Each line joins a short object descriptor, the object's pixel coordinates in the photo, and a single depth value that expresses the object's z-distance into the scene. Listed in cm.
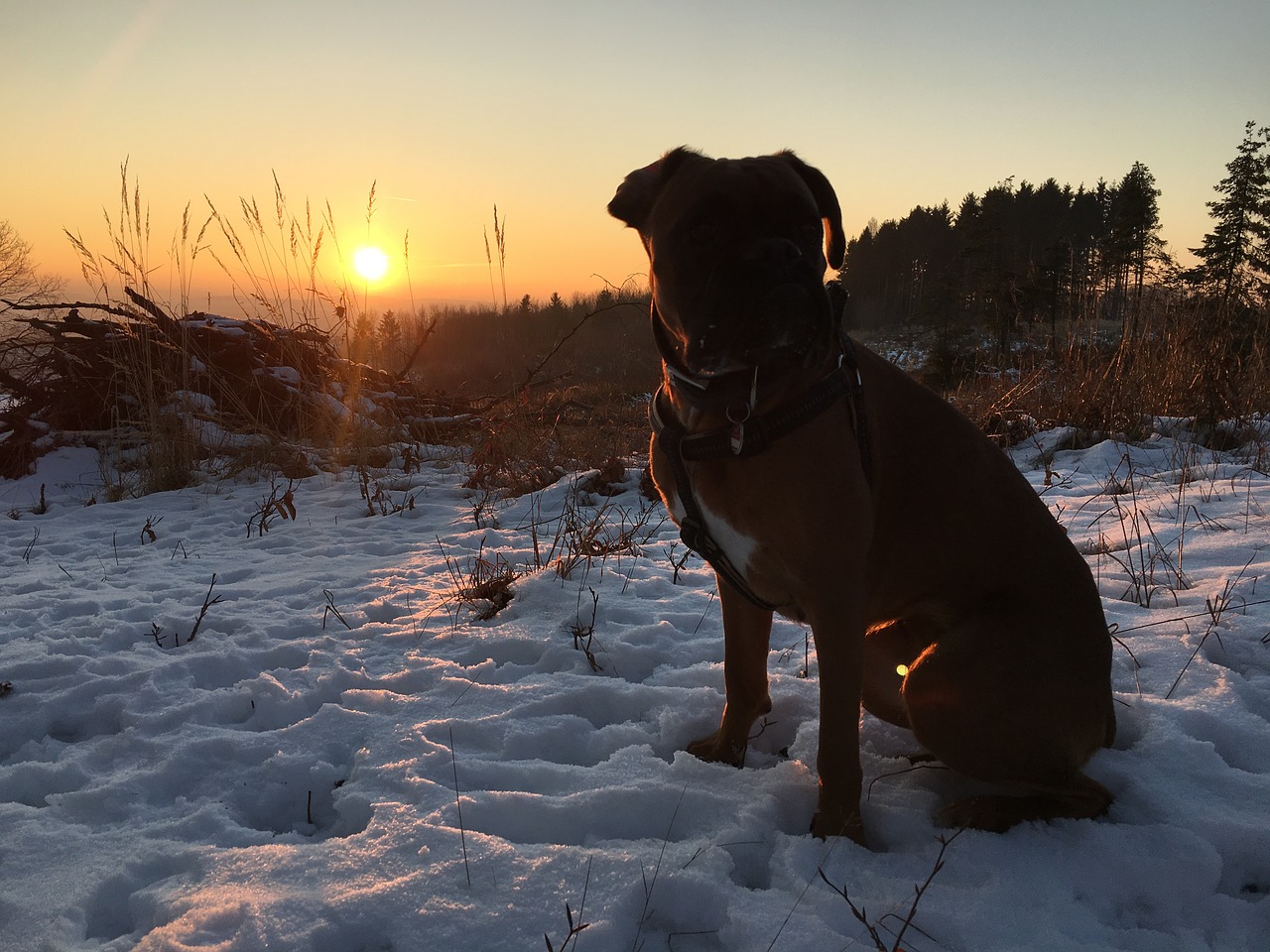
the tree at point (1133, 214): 4541
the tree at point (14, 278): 1975
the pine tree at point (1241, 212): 4419
